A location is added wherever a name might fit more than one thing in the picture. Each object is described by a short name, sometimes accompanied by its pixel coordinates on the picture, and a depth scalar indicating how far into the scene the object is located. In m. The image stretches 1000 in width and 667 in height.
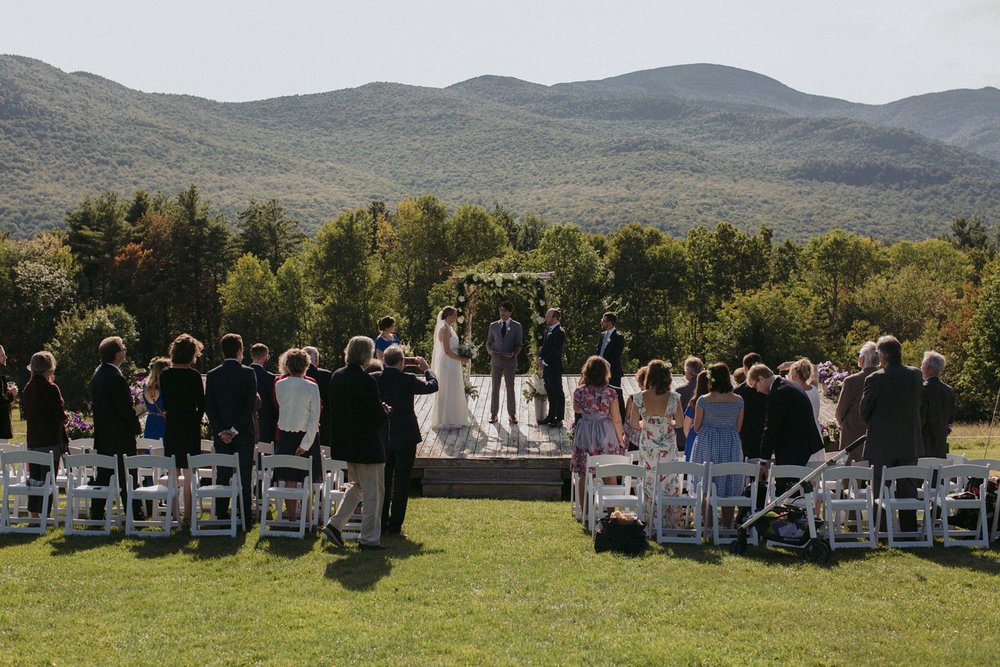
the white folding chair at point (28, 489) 8.84
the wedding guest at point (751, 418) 9.64
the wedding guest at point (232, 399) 9.00
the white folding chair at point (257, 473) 9.48
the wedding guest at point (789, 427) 9.10
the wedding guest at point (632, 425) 9.52
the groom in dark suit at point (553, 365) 13.93
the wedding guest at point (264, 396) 9.96
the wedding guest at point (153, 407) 10.55
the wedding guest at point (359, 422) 8.30
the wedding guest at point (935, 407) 9.26
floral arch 17.44
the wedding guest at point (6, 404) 10.02
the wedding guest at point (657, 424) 8.98
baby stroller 7.94
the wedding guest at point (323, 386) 10.00
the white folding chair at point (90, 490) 8.77
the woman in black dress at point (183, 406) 8.94
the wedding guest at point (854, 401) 9.73
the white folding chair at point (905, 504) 8.44
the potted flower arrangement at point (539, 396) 15.51
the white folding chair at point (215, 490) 8.74
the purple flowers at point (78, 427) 15.23
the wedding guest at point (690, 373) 10.67
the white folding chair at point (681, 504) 8.54
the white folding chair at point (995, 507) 8.77
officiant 14.59
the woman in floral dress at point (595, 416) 9.47
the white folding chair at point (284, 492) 8.69
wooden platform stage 12.92
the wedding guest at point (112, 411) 9.23
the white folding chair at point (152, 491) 8.75
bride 14.74
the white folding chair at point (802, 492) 8.26
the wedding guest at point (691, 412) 10.00
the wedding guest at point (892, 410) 8.65
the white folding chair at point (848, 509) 8.41
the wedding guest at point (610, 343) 13.24
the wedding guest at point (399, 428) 8.91
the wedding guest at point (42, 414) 9.41
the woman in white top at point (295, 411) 9.02
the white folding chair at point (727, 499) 8.59
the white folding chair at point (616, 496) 8.67
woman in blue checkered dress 8.90
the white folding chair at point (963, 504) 8.50
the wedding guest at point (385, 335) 12.50
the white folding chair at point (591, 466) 9.16
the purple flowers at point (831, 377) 17.97
